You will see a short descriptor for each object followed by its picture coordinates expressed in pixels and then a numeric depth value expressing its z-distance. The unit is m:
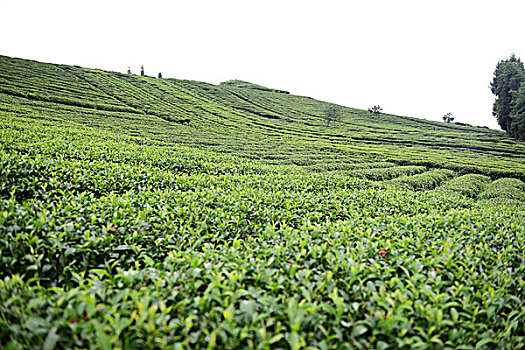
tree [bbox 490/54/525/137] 55.00
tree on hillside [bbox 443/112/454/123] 96.00
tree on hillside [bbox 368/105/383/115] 85.25
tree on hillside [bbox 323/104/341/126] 62.92
